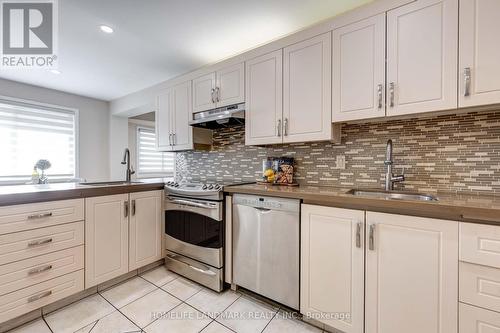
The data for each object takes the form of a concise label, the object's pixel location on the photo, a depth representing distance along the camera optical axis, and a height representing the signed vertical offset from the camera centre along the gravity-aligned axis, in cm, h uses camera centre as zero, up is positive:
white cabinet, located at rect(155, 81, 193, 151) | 268 +58
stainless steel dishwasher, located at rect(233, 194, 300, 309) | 160 -66
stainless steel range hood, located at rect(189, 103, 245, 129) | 217 +49
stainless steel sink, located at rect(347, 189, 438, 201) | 151 -22
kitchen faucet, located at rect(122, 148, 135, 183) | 267 -11
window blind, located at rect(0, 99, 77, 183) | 326 +37
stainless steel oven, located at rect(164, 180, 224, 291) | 197 -73
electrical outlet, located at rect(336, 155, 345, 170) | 191 +2
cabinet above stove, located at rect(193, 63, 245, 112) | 220 +82
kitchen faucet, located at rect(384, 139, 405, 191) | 159 -8
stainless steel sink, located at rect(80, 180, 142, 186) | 247 -23
